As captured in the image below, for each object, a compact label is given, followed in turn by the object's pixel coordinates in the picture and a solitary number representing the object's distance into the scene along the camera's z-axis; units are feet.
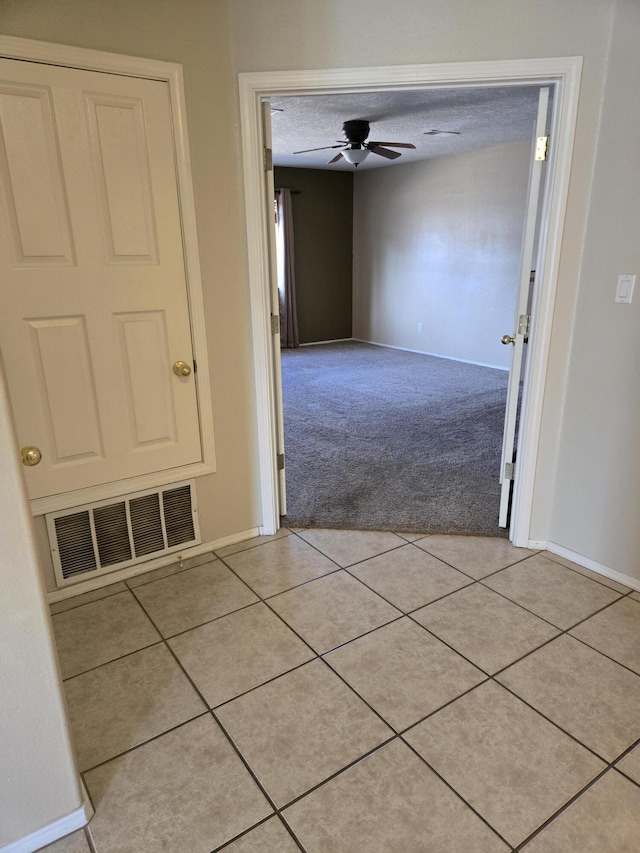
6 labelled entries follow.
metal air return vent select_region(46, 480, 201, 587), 7.39
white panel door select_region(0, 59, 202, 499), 6.20
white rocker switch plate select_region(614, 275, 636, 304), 6.98
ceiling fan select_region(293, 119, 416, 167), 15.93
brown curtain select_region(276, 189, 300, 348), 24.99
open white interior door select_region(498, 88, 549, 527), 7.36
